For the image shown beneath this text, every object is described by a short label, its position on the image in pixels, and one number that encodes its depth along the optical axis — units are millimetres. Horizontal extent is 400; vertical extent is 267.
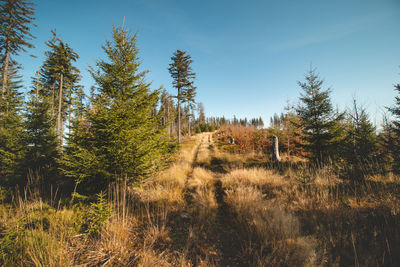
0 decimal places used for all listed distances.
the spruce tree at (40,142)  7480
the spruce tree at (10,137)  7188
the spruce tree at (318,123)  9148
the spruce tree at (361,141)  8977
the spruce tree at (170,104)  38850
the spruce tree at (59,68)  13183
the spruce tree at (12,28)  13086
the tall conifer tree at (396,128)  6352
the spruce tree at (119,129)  4551
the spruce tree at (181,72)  20297
